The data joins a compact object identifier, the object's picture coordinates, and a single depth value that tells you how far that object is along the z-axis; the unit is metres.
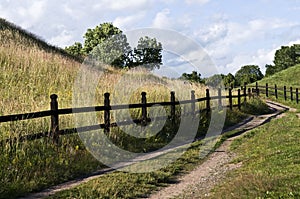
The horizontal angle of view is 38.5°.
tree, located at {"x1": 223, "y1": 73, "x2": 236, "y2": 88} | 104.81
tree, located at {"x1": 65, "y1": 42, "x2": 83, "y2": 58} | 65.88
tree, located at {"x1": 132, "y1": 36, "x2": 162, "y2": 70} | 45.10
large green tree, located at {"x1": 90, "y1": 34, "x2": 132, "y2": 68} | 44.31
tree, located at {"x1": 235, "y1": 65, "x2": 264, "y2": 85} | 149.88
